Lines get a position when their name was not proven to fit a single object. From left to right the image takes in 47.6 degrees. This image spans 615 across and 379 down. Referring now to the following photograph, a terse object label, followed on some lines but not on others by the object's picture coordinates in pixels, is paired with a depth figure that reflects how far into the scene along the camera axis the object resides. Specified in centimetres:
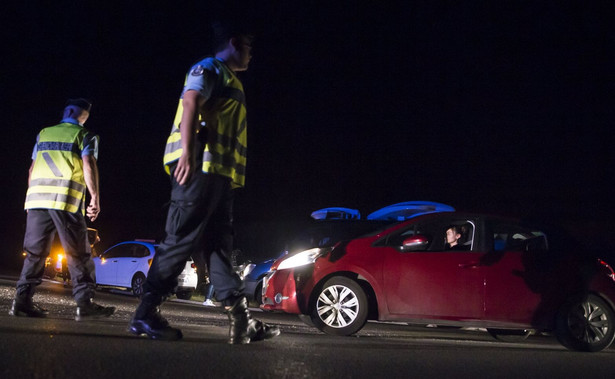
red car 713
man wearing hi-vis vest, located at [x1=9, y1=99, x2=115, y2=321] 588
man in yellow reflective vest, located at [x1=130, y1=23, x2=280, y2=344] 426
